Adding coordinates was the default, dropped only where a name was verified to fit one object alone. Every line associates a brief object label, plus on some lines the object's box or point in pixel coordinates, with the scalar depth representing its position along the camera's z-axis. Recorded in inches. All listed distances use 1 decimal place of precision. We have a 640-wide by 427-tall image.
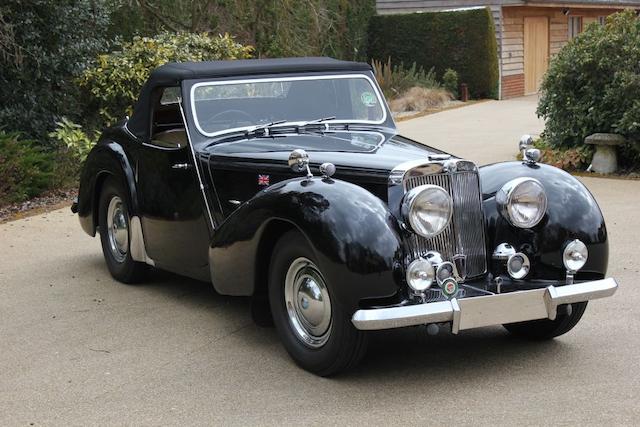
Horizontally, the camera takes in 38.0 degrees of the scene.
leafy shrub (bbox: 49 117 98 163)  481.4
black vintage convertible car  179.5
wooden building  951.0
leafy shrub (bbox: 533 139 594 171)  475.8
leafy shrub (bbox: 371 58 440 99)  861.2
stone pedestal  461.7
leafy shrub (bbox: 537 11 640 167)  452.4
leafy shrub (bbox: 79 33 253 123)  522.9
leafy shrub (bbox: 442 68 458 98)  914.1
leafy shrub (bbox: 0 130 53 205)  422.9
